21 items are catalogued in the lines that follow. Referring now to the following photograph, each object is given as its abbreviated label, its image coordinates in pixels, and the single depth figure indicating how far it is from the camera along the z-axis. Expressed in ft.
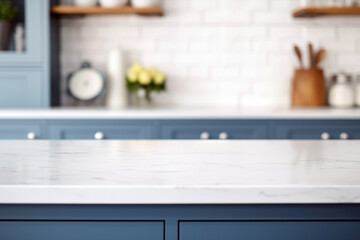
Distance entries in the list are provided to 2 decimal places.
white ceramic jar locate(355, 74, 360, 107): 11.00
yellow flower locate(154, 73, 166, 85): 10.59
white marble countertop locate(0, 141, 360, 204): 2.71
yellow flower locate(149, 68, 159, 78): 10.64
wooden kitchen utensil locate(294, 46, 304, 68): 10.95
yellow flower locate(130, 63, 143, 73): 10.59
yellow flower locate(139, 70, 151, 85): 10.43
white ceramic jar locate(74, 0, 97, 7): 10.55
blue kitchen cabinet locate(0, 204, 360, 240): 2.89
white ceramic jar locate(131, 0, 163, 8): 10.40
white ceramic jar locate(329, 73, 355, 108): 10.78
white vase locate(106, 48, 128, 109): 10.90
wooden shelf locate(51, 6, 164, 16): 10.37
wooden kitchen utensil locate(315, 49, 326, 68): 10.96
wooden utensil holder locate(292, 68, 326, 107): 10.73
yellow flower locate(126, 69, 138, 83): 10.57
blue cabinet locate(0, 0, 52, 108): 10.11
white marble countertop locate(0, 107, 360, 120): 9.09
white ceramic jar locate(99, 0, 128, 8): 10.42
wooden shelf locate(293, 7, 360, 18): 10.31
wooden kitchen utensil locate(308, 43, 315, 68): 10.89
